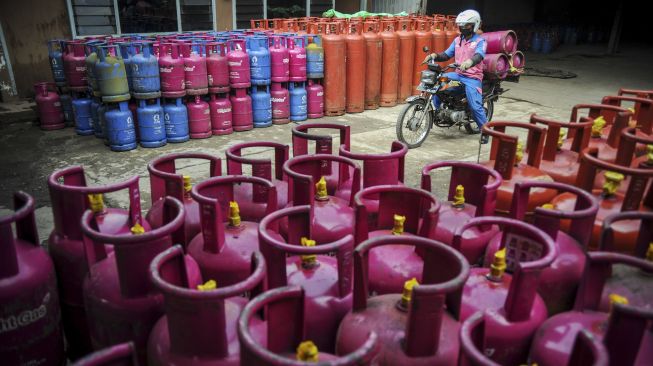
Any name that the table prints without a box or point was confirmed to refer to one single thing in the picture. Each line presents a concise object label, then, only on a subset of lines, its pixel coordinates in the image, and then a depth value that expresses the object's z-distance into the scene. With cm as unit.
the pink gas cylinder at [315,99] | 711
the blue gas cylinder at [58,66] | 634
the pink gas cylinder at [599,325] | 124
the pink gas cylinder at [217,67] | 607
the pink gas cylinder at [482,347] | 109
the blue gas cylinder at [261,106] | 664
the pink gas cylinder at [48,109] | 650
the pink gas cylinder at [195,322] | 133
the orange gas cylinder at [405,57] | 788
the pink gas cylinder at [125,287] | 160
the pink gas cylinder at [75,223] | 201
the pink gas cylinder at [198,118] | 611
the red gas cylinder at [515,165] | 254
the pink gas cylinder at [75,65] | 602
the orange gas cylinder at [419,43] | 807
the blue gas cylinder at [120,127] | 561
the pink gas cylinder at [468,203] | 212
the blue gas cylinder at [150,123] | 577
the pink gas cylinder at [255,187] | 244
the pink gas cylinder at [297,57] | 668
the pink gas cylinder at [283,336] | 109
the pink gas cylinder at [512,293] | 149
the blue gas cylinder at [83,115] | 624
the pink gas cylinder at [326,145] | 274
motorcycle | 589
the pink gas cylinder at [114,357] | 111
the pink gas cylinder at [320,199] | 216
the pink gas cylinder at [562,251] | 183
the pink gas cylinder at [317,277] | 158
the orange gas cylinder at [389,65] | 769
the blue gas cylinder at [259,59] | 639
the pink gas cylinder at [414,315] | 134
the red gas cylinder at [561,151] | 284
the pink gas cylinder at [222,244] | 189
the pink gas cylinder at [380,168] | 240
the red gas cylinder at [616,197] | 205
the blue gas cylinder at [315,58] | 685
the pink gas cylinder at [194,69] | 586
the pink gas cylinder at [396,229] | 184
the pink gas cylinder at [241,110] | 647
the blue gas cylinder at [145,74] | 556
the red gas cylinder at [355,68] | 726
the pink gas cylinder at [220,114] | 629
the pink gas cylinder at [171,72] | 572
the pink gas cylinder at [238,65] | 623
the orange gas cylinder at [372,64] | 750
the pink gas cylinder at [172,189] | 222
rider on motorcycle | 570
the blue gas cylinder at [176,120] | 595
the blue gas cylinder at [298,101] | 694
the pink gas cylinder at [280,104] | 678
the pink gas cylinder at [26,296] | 174
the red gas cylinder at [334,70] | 709
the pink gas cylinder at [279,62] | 655
